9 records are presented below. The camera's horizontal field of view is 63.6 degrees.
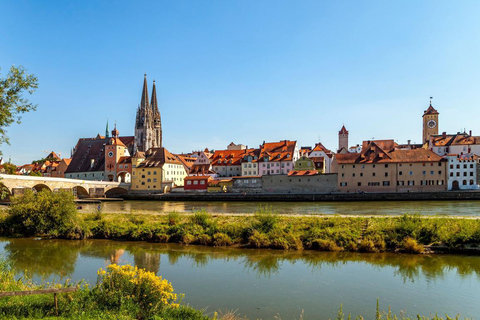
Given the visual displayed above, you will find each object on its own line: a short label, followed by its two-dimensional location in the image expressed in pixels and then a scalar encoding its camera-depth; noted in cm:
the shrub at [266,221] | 2193
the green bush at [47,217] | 2480
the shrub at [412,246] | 1833
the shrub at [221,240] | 2127
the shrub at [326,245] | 1938
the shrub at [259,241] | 2041
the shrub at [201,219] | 2394
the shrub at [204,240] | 2170
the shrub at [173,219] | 2548
